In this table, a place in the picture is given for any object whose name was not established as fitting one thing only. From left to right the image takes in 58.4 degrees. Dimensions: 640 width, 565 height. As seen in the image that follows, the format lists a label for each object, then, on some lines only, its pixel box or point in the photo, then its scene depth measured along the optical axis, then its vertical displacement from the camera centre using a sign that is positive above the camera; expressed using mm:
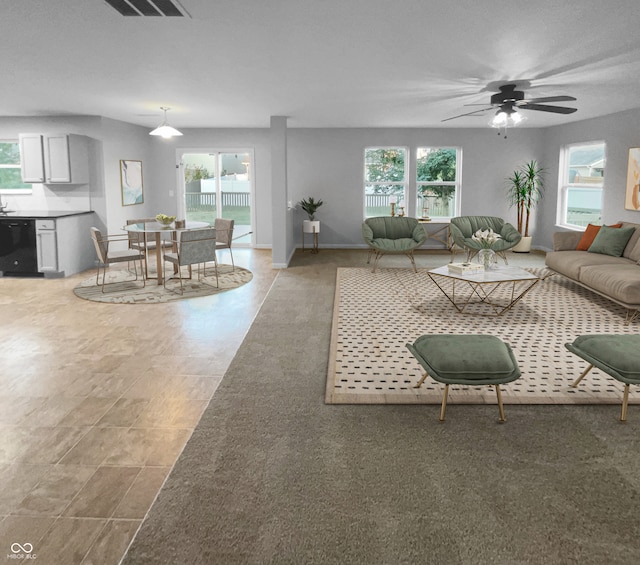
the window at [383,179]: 11047 +288
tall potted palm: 10438 +34
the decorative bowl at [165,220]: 7758 -346
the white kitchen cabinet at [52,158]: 8531 +550
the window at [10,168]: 9258 +425
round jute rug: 6859 -1200
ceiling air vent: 2957 +985
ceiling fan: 5590 +880
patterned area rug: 3812 -1256
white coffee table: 5875 -1162
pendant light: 7129 +781
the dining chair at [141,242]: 8125 -688
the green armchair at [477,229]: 8383 -561
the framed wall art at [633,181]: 7586 +170
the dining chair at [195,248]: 6953 -657
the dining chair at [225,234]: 8547 -593
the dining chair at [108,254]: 7043 -756
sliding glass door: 10953 +157
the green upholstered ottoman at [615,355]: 3340 -983
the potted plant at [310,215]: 10555 -412
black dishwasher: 8148 -733
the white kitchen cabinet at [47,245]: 8062 -718
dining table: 7419 -449
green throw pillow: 7117 -583
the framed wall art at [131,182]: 9727 +214
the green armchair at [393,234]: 8477 -623
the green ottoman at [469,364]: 3342 -993
